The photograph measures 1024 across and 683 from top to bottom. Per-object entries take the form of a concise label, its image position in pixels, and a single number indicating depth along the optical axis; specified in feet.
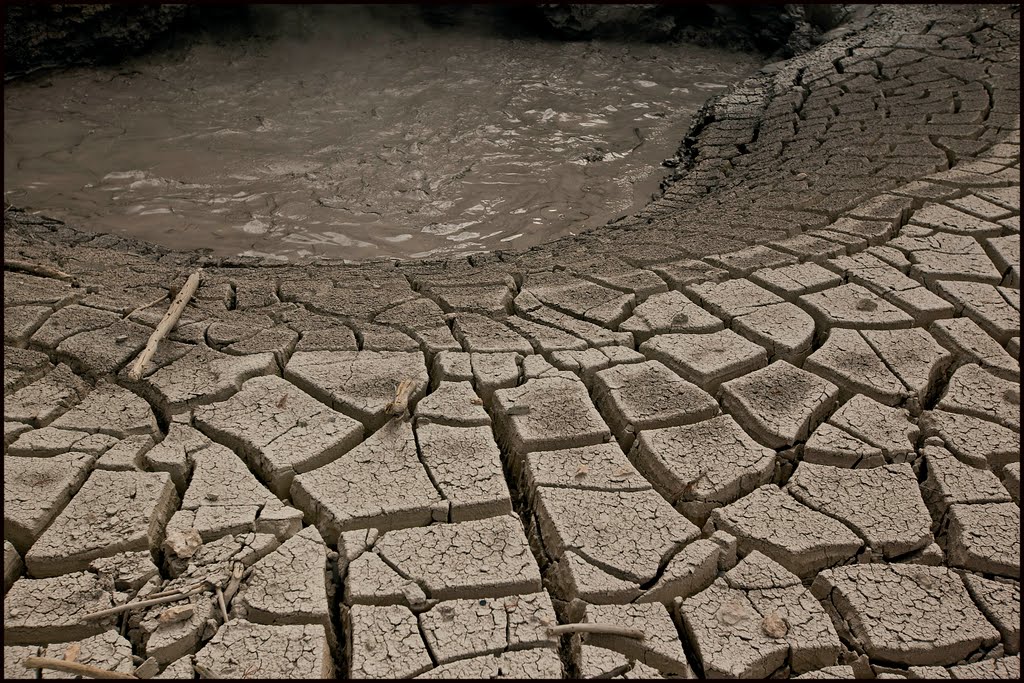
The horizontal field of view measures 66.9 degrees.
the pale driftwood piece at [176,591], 5.70
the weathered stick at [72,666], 5.18
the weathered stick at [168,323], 7.98
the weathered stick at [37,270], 10.00
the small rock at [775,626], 5.58
